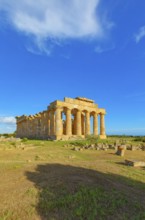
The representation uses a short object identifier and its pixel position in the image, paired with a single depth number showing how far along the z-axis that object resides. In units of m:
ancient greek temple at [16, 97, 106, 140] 43.12
